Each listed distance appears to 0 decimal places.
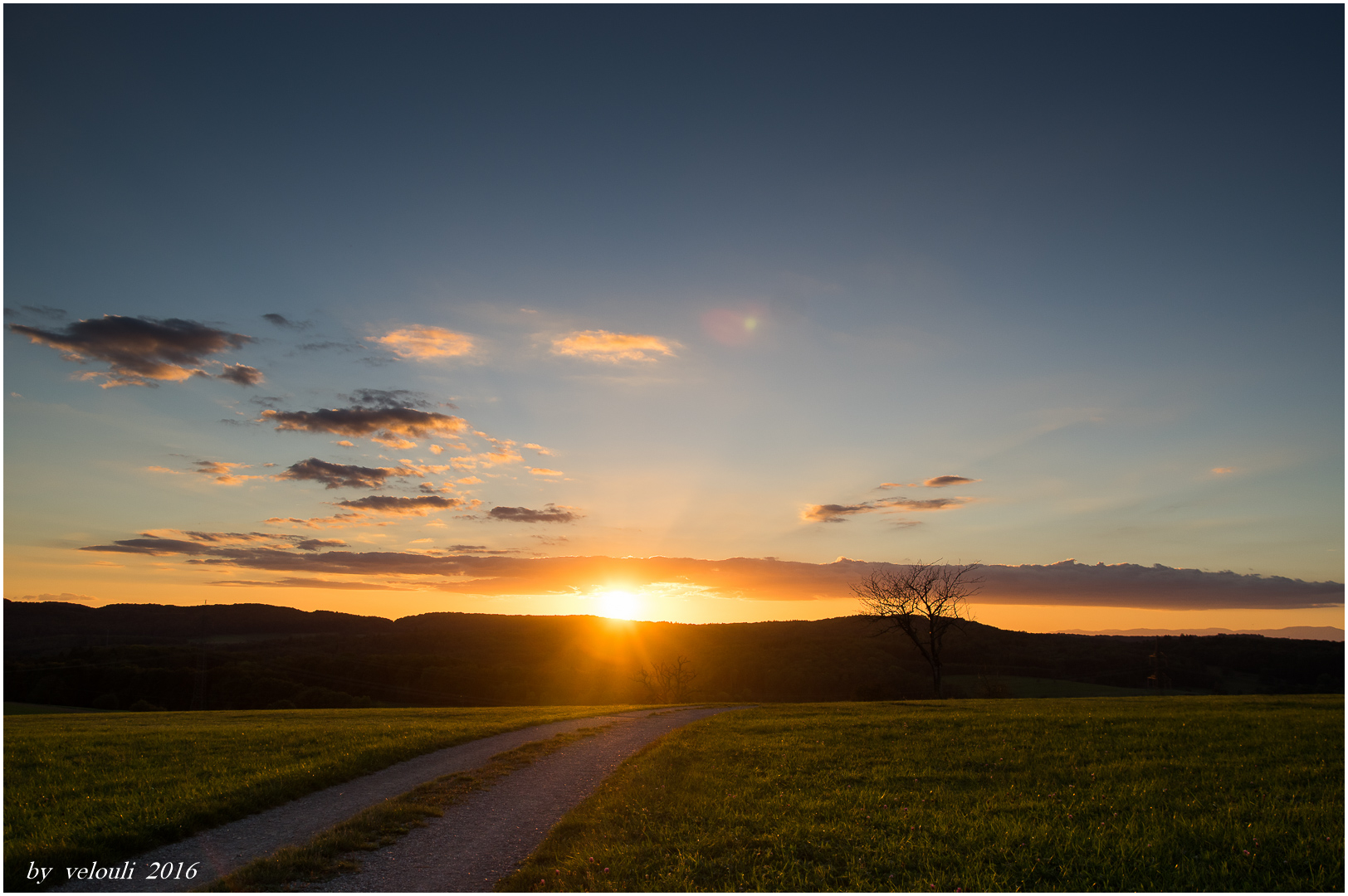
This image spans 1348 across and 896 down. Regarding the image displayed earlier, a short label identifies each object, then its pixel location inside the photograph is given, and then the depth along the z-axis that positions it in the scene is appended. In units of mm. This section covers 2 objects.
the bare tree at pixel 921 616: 57938
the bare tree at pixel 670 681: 97125
